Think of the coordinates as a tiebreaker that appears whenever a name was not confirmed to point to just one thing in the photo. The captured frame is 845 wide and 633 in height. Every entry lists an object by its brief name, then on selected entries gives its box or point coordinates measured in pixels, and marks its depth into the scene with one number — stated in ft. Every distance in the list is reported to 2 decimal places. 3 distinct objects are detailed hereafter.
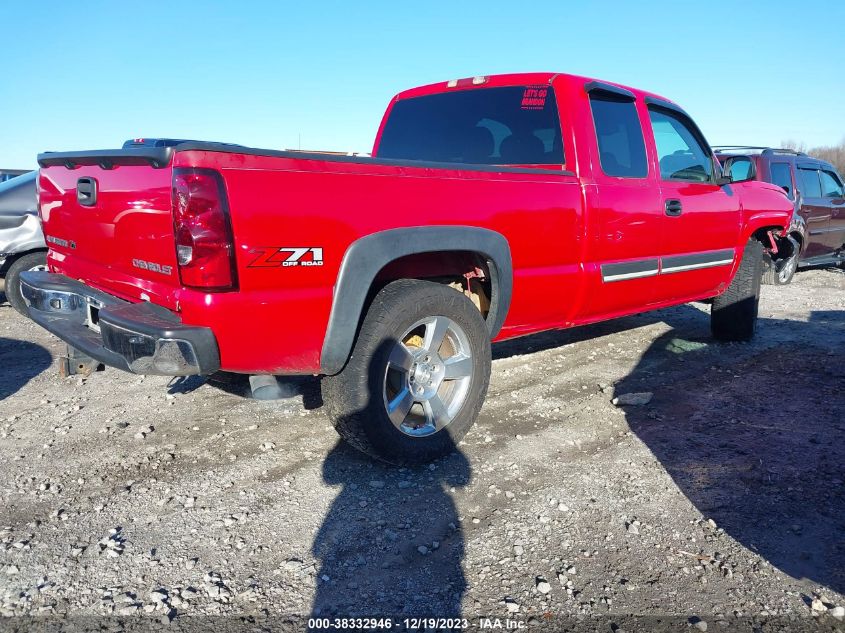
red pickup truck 8.18
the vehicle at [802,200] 28.04
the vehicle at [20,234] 20.61
